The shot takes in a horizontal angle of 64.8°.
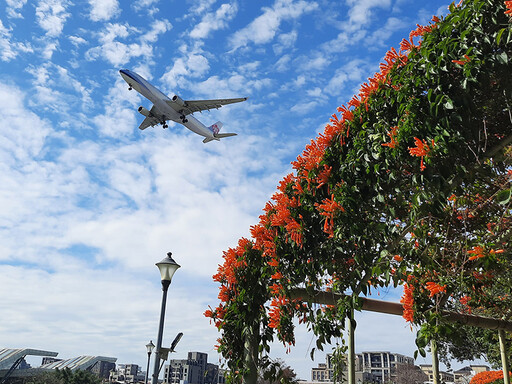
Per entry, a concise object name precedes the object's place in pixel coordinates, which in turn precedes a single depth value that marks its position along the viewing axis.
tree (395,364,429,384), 54.49
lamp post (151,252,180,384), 6.93
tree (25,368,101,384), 56.00
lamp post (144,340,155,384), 19.81
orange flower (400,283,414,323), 4.00
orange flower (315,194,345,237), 3.28
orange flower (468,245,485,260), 2.98
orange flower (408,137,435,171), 2.78
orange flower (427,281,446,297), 3.27
